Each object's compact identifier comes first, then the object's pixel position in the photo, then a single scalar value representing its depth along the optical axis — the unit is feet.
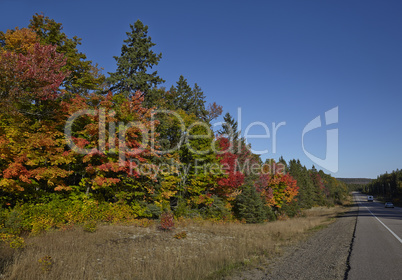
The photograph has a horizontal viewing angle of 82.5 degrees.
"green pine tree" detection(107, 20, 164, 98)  86.99
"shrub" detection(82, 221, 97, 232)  46.16
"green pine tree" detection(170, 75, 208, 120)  138.51
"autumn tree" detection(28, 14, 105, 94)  54.75
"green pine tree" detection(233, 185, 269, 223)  107.34
